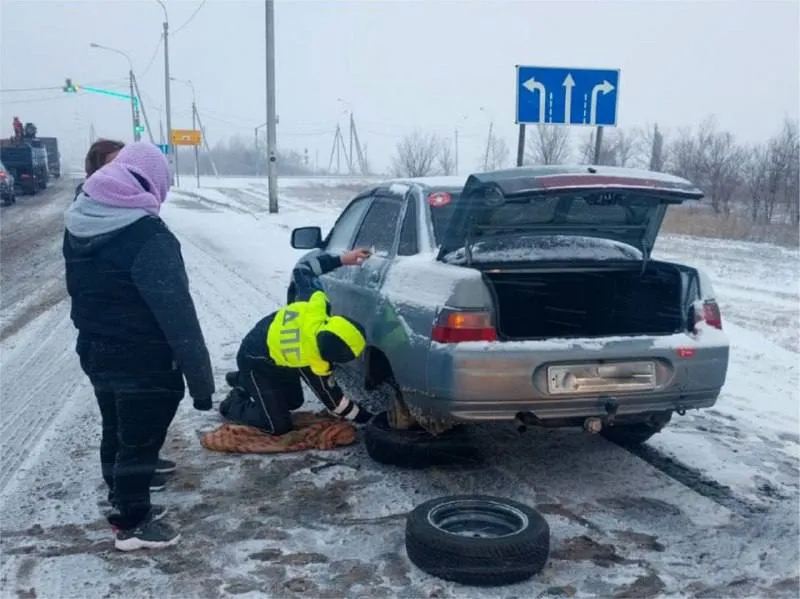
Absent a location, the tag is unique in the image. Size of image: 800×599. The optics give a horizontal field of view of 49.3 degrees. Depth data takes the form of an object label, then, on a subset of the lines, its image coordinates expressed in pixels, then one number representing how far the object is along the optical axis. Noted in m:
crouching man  4.93
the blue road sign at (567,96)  9.77
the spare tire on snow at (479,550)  3.67
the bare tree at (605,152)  37.64
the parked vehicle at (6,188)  30.76
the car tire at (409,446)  5.04
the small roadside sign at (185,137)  49.88
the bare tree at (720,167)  34.16
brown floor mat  5.40
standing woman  3.78
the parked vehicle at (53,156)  47.75
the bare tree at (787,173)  31.31
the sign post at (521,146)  10.34
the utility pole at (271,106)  24.89
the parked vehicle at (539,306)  4.33
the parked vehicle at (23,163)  35.94
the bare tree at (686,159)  36.34
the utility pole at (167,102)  42.65
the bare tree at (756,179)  31.48
